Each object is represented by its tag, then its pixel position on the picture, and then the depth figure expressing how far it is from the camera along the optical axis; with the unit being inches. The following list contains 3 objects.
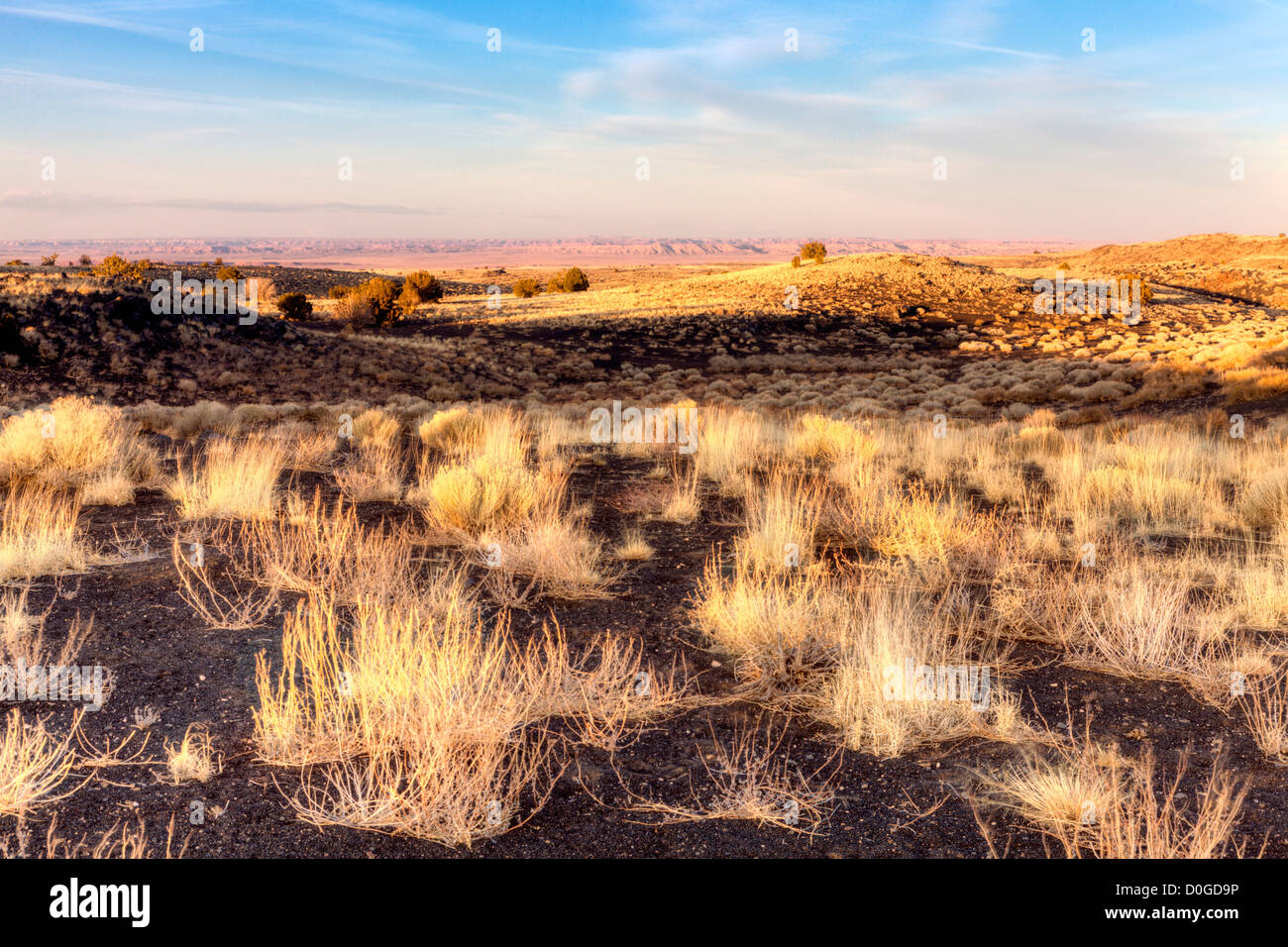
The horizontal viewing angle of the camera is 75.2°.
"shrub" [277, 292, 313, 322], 1733.5
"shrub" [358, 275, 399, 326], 1715.1
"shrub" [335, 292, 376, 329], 1692.9
